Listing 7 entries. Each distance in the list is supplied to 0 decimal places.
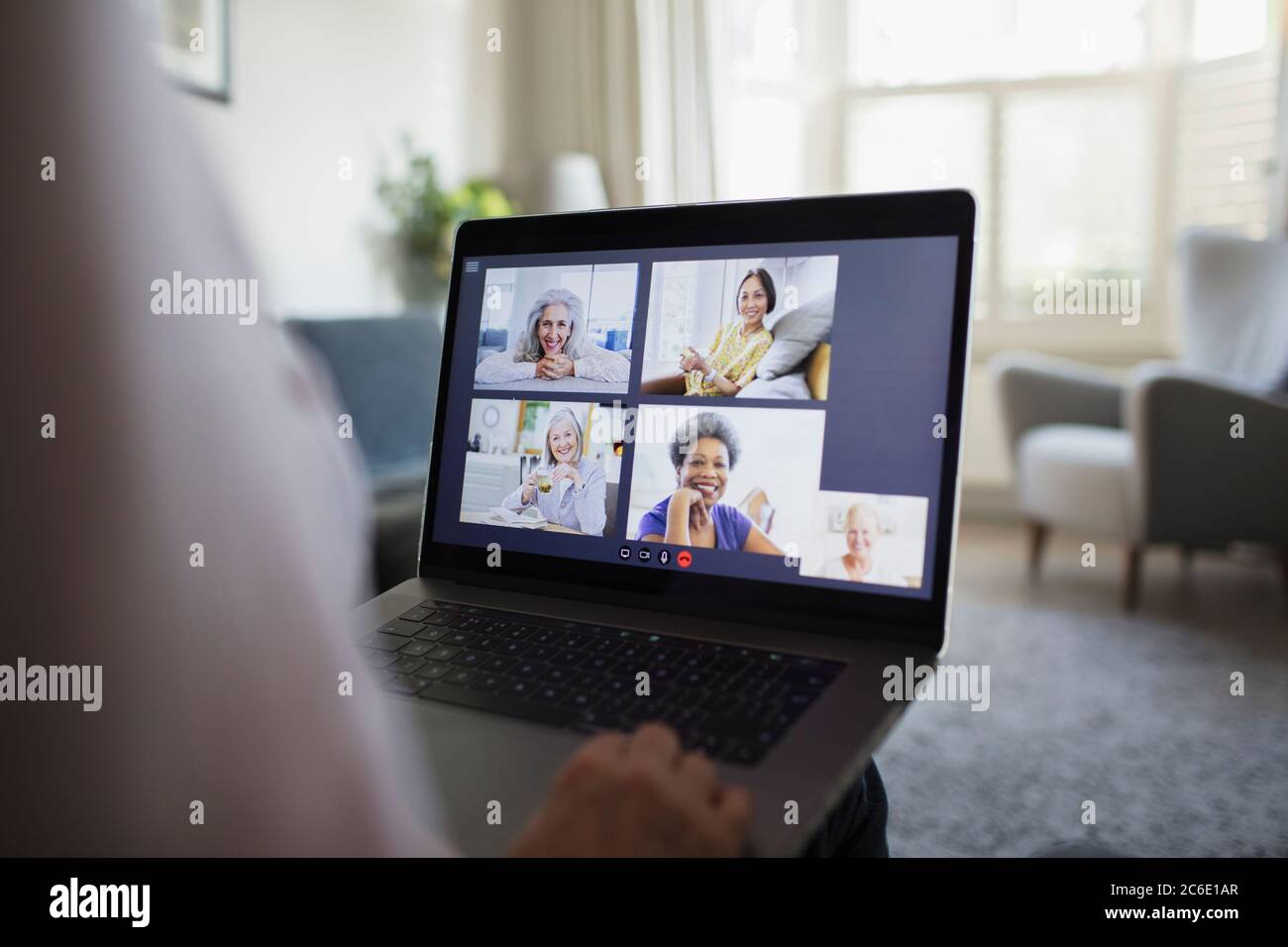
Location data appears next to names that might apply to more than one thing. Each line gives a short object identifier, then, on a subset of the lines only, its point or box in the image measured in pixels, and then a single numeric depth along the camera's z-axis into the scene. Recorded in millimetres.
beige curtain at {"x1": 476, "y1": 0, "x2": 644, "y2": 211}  3154
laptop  555
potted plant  2992
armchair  2551
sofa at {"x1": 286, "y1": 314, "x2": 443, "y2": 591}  2146
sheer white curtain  2941
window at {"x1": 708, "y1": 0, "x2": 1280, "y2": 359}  3508
